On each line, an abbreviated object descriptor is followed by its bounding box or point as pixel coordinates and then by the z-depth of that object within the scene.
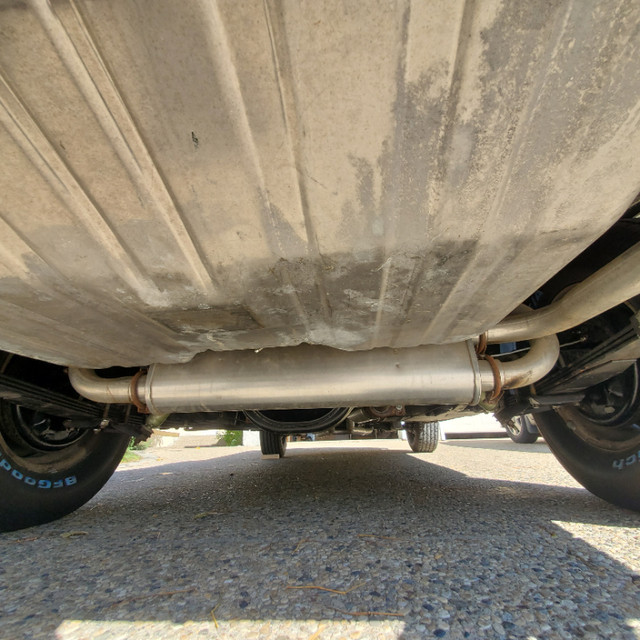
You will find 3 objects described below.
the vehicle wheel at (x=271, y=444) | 3.55
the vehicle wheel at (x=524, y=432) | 4.80
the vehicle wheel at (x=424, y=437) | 3.70
